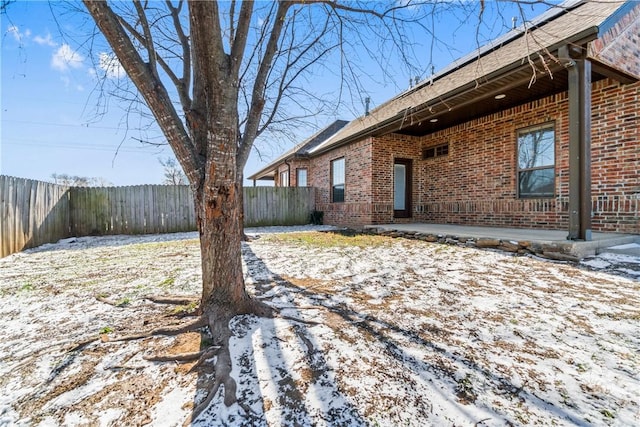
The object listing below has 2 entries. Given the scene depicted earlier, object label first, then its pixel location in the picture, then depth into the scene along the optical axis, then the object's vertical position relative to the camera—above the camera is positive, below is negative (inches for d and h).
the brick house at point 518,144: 161.9 +62.0
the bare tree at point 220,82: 76.7 +41.9
